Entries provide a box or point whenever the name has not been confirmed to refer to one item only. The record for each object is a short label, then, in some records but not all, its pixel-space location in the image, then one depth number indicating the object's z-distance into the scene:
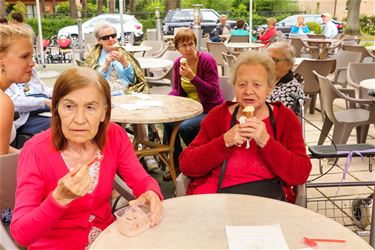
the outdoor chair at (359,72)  5.19
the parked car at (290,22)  17.29
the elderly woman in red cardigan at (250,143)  1.80
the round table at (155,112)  2.89
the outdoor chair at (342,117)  3.89
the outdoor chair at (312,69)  5.47
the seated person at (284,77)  2.86
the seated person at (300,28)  12.21
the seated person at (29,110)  3.42
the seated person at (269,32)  10.71
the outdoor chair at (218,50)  8.33
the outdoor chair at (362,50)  7.20
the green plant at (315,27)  14.53
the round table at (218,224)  1.30
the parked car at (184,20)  16.92
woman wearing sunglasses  3.90
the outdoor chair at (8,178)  1.70
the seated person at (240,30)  10.70
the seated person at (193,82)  3.60
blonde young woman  2.08
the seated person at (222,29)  12.62
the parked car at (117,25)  16.02
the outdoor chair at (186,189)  1.87
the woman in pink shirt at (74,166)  1.42
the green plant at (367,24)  22.10
